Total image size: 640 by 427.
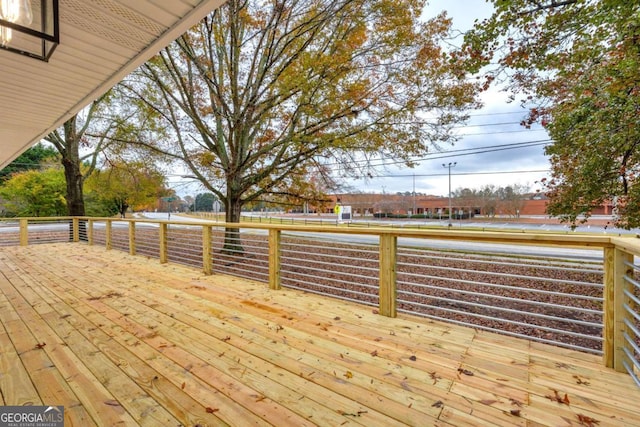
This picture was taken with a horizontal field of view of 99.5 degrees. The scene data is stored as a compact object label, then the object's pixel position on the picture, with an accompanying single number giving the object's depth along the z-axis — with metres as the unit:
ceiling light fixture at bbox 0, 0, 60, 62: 1.46
